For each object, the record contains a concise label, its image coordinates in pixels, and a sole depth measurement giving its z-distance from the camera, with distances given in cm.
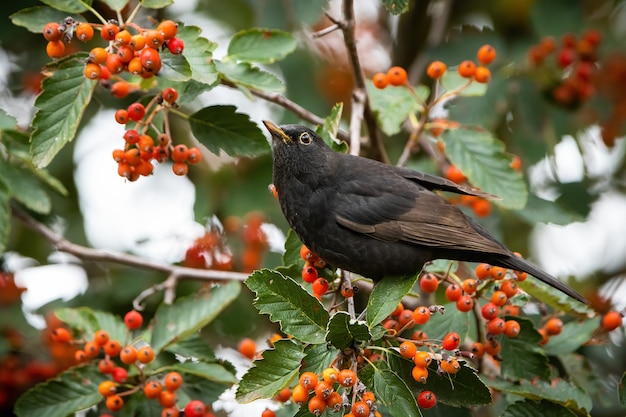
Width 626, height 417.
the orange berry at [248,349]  897
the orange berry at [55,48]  735
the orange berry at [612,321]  838
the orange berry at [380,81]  910
